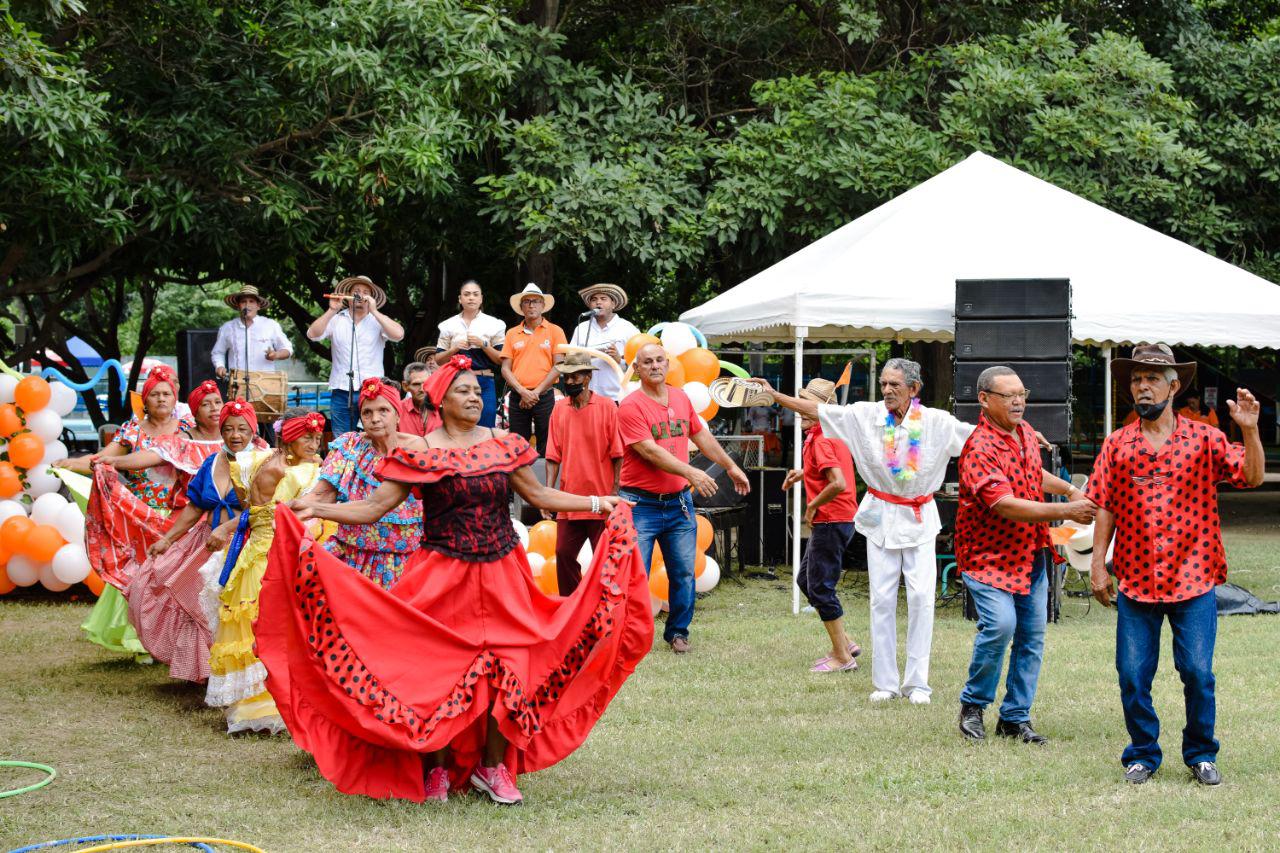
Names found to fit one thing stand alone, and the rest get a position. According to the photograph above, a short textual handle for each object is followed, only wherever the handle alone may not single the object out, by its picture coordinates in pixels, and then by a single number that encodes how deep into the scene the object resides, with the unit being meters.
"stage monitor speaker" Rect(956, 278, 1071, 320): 10.85
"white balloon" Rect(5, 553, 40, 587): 11.62
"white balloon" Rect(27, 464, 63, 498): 12.09
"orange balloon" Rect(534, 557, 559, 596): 10.25
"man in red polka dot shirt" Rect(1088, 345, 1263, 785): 5.82
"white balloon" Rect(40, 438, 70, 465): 12.21
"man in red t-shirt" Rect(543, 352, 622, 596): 9.13
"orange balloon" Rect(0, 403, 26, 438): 11.98
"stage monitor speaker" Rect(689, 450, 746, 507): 12.75
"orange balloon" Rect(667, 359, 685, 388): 12.39
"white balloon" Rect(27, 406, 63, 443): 12.19
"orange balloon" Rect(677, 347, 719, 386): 12.68
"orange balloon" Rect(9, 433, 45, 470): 12.01
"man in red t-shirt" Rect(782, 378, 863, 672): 8.38
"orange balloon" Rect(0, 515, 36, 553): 11.49
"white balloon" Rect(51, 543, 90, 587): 11.49
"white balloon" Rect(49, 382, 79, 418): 12.52
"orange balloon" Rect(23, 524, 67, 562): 11.50
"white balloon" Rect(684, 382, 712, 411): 12.29
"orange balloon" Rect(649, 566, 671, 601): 10.18
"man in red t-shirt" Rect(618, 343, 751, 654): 8.91
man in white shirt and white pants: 7.46
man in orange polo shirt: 12.95
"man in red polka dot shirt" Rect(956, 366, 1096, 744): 6.48
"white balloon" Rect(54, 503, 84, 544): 11.65
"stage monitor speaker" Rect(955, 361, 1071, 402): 10.83
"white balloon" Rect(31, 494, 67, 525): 11.68
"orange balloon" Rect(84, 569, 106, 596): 11.62
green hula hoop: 5.90
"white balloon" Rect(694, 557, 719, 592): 11.52
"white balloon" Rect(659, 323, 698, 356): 12.84
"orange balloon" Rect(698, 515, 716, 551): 11.47
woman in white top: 12.62
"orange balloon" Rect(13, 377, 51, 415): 12.11
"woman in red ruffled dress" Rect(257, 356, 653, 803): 5.47
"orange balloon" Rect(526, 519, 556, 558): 10.65
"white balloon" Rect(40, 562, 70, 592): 11.70
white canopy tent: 11.30
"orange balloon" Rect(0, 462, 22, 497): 11.82
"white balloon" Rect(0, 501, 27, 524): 11.68
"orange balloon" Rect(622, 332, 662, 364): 11.97
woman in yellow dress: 7.21
